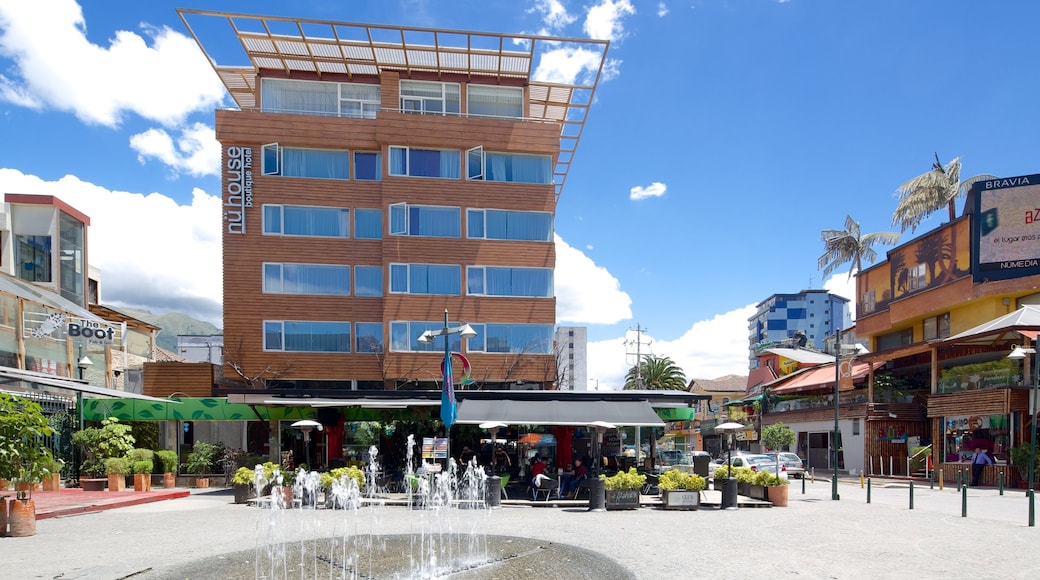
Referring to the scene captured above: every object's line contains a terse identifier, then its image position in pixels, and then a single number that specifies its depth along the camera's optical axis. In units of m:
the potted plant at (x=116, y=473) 25.84
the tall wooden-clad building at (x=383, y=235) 35.19
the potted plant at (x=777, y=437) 46.67
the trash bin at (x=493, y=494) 21.92
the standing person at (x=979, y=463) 31.27
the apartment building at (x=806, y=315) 141.75
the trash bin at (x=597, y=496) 21.18
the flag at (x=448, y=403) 20.89
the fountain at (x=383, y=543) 12.27
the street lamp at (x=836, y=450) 25.28
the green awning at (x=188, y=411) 30.05
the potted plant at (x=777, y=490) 22.19
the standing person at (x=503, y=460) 32.12
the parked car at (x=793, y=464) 38.19
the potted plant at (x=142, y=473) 25.95
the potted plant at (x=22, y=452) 14.52
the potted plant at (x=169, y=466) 28.42
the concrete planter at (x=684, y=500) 21.12
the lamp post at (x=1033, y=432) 17.19
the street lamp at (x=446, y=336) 20.91
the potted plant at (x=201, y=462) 29.45
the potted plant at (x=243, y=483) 22.81
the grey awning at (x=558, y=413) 24.72
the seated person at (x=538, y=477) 23.23
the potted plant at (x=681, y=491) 21.12
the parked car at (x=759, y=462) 32.91
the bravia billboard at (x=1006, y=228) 36.31
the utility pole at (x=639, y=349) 82.64
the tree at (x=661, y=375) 81.69
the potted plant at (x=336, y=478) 21.66
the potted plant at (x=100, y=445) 26.36
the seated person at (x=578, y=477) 23.62
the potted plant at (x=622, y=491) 20.94
